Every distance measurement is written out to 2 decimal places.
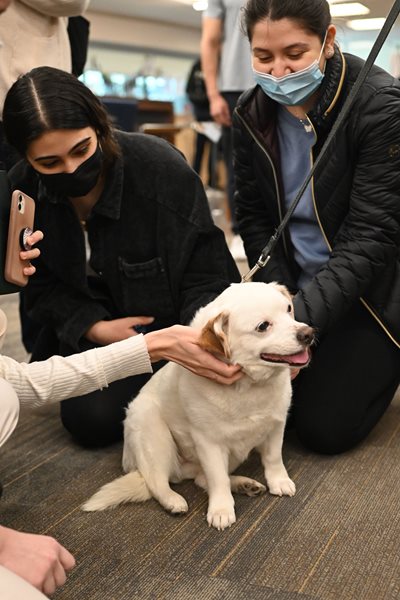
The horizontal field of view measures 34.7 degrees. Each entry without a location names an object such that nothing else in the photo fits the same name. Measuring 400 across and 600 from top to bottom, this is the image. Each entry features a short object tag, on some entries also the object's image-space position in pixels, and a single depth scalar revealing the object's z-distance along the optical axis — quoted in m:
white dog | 1.35
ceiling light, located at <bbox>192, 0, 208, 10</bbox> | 10.76
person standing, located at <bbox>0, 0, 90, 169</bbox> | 1.98
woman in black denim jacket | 1.80
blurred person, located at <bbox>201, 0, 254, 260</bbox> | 3.38
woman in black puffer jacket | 1.59
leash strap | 1.36
